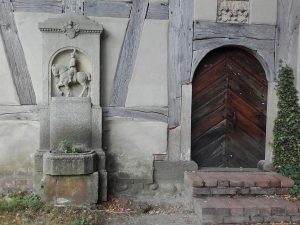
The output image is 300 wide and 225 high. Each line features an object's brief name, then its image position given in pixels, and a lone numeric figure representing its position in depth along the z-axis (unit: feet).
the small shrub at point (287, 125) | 18.90
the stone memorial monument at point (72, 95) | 17.13
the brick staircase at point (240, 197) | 15.31
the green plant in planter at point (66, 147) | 16.69
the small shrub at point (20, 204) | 15.89
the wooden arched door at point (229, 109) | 19.49
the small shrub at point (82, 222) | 14.07
